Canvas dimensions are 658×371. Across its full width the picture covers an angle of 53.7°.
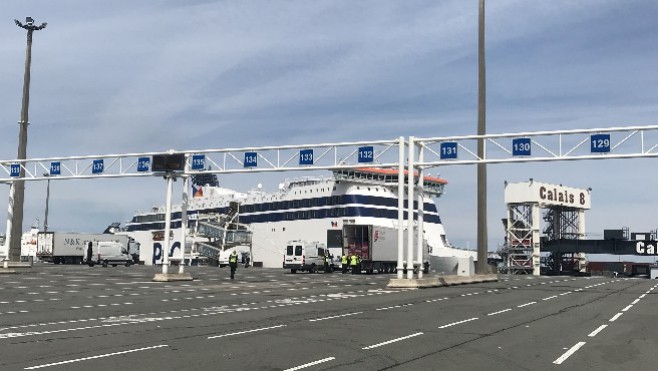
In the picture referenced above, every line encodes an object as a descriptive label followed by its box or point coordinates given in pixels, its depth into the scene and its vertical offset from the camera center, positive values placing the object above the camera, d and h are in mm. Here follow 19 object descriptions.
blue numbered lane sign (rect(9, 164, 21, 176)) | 43469 +4555
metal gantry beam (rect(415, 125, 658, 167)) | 28469 +4705
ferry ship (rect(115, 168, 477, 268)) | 72625 +3703
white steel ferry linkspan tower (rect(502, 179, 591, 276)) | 75938 +3653
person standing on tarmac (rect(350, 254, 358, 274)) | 51781 -1438
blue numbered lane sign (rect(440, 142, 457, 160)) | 32156 +4722
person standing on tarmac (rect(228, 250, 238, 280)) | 37450 -1168
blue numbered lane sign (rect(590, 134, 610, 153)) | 28859 +4677
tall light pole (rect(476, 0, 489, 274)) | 41625 +4076
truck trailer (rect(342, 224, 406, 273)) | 53656 +22
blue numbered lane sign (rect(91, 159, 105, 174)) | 39906 +4507
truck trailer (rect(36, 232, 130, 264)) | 70125 -500
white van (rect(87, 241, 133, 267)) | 60000 -1318
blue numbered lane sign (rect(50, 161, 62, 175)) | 41625 +4529
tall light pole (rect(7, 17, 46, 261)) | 44656 +3855
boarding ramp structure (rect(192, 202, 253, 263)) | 80500 +598
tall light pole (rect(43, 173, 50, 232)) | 83756 +3054
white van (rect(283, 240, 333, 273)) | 53278 -1140
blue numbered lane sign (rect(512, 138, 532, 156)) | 30297 +4666
